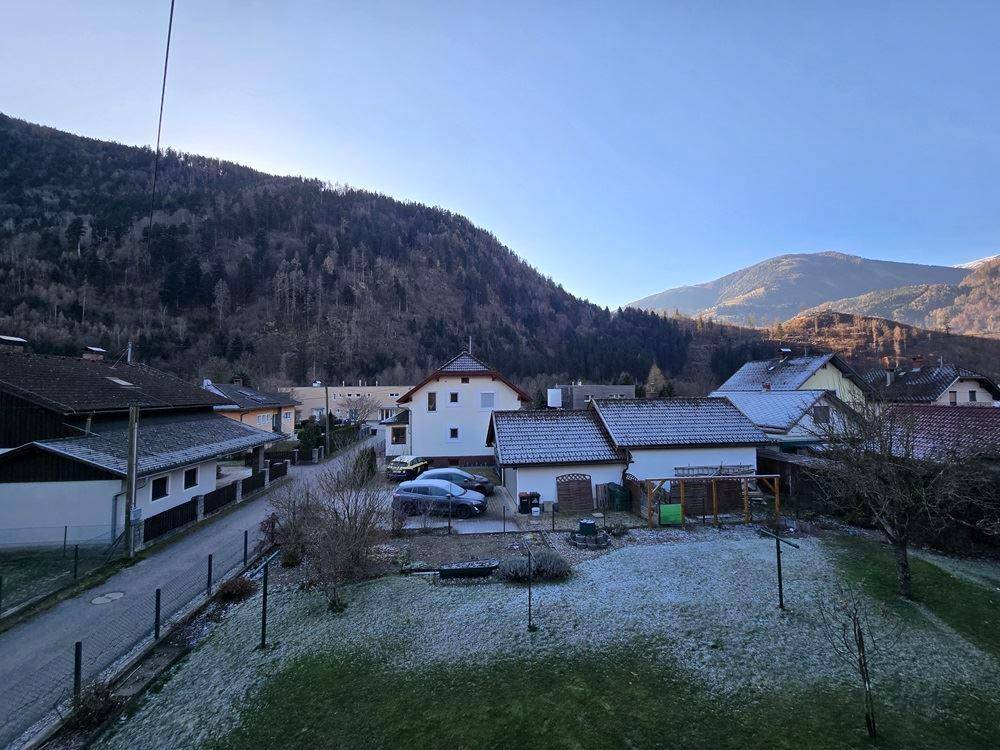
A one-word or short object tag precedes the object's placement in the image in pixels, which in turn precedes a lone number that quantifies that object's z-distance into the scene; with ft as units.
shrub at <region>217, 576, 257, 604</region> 36.78
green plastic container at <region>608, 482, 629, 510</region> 60.34
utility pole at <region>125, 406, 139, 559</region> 42.93
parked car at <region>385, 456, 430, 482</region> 83.61
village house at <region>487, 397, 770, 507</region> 61.21
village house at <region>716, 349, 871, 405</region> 109.09
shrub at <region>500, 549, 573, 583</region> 37.99
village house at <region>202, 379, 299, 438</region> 112.37
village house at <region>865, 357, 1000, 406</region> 113.70
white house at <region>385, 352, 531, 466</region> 97.91
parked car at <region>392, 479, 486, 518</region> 58.65
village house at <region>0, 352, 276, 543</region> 46.37
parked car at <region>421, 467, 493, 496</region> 67.62
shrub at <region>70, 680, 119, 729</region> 21.99
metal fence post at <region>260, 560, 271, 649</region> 27.87
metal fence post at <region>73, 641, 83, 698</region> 22.38
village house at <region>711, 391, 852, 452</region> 76.69
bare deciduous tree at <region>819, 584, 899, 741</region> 25.94
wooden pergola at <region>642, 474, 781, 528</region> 53.67
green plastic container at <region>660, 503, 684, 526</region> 53.72
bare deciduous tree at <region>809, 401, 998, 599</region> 32.96
